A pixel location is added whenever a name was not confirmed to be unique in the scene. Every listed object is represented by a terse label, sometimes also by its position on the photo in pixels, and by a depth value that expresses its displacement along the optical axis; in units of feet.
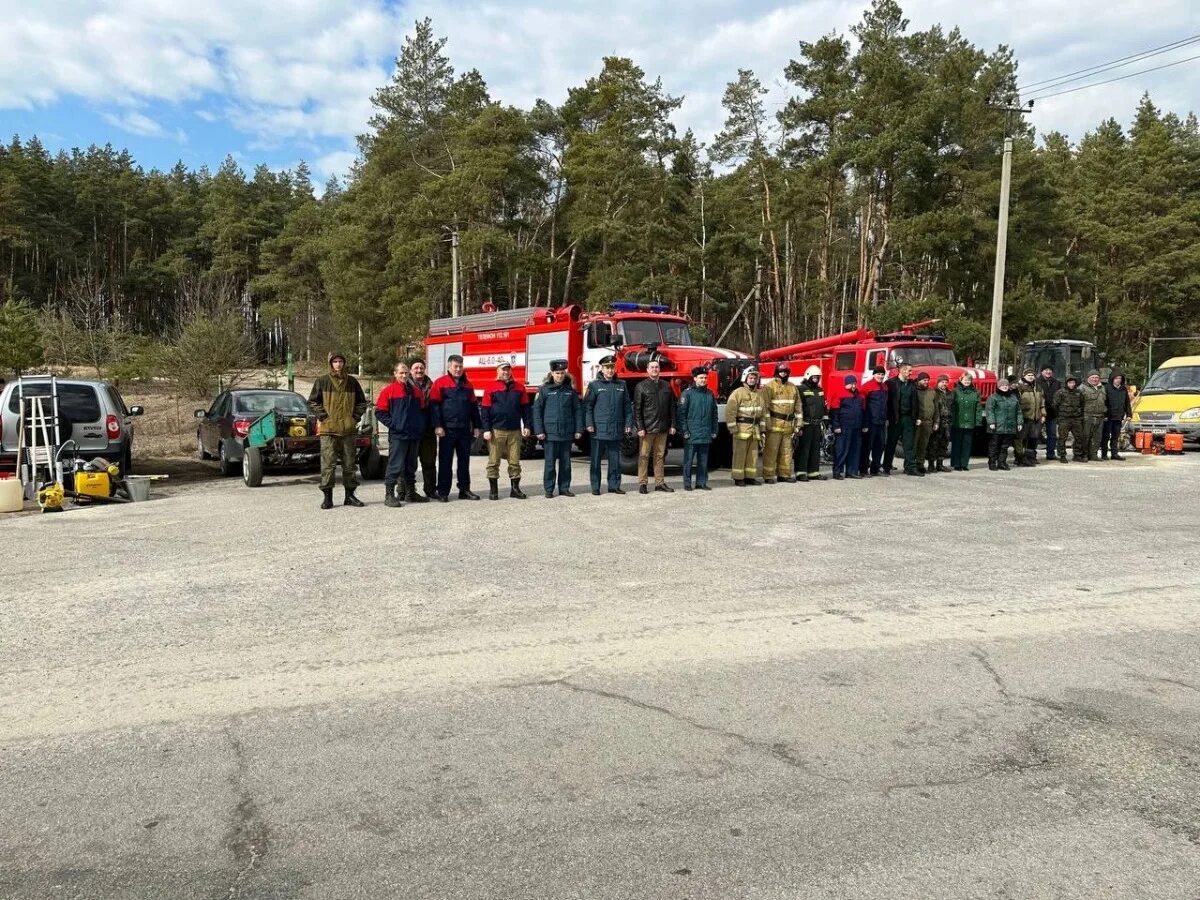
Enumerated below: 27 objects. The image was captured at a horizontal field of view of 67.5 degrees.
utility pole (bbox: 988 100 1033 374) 80.38
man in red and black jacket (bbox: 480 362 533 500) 38.37
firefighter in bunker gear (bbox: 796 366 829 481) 46.47
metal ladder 38.35
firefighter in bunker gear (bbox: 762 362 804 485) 44.45
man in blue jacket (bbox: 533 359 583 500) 38.99
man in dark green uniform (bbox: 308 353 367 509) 35.32
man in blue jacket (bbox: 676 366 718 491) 41.83
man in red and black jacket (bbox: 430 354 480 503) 37.14
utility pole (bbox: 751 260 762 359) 168.66
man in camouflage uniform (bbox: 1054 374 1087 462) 56.70
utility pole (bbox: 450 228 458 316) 120.78
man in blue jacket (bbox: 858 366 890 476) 46.93
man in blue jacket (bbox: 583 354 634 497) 40.40
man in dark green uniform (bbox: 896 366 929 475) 48.06
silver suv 41.37
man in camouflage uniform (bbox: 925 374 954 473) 50.19
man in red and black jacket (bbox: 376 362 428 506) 35.68
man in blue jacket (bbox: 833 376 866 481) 46.52
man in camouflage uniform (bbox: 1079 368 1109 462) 56.59
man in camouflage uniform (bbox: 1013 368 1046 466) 54.24
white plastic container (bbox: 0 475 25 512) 35.46
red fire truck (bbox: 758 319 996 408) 60.85
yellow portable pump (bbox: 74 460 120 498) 37.55
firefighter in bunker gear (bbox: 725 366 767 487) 43.62
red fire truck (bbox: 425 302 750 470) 52.95
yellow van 64.64
